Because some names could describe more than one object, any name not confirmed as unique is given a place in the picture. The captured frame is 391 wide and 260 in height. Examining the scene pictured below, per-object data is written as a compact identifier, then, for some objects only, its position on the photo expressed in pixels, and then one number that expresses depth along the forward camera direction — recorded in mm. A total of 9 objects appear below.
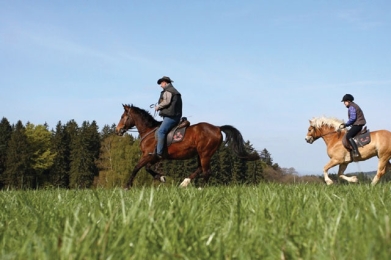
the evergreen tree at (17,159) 72500
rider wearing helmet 15805
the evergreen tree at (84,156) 82750
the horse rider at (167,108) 13719
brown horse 14133
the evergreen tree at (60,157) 85000
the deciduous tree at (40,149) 79644
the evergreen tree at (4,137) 74812
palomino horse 15953
